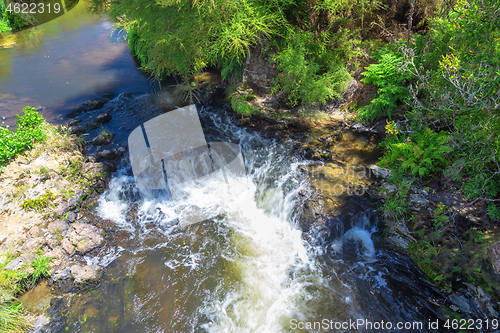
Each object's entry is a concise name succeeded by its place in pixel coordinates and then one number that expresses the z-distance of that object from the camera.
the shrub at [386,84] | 7.65
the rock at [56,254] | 6.27
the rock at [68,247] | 6.41
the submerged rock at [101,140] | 9.38
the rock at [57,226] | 6.73
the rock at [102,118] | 10.31
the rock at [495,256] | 4.44
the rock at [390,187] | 6.50
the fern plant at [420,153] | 6.05
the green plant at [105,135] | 9.41
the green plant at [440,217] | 5.41
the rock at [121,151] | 9.04
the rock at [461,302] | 4.76
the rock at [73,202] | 7.43
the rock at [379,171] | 6.91
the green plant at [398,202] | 6.03
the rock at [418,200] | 5.89
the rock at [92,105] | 11.04
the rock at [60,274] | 5.93
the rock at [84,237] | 6.55
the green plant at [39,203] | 7.08
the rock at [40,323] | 5.18
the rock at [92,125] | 10.05
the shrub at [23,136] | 7.83
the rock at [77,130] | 9.59
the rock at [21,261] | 5.81
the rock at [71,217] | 7.11
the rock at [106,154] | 8.90
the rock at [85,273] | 5.91
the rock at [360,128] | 8.71
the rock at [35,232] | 6.60
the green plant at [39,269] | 5.82
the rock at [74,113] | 10.61
